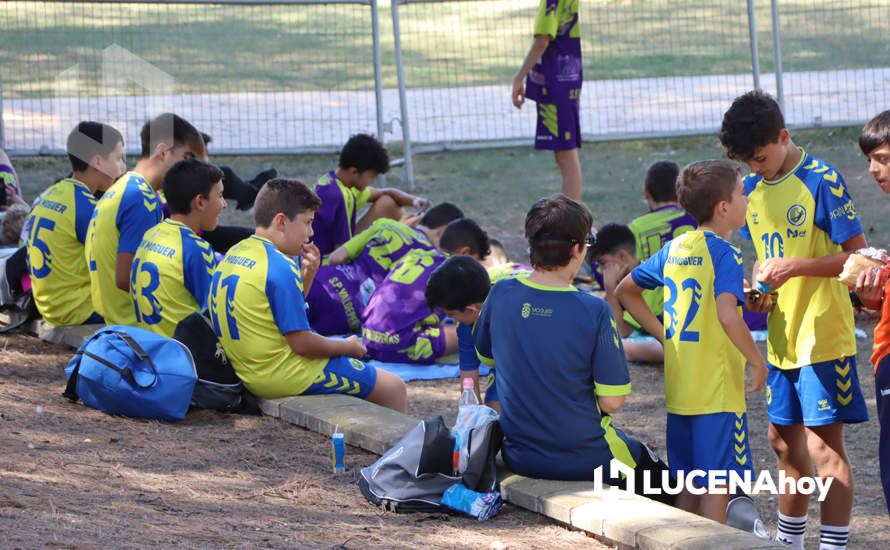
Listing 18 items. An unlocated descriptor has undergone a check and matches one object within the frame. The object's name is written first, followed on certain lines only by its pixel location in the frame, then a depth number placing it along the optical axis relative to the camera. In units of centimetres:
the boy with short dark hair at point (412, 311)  1586
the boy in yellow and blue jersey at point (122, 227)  1465
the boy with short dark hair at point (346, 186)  1864
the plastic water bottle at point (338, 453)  1116
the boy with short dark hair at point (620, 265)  1554
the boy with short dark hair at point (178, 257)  1356
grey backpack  1007
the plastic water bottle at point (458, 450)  1014
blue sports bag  1247
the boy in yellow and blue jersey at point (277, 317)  1256
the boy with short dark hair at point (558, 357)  956
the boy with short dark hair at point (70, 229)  1580
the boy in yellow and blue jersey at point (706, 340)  978
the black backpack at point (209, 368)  1294
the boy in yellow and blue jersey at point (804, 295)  995
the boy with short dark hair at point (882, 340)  845
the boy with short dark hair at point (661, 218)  1655
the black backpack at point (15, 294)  1655
